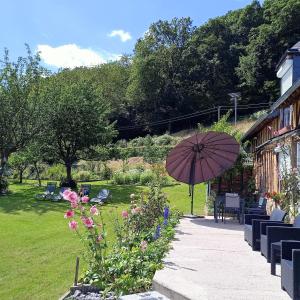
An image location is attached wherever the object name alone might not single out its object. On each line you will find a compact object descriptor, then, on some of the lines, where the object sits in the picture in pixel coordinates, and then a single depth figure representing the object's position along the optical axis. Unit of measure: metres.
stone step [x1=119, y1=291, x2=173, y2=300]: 3.40
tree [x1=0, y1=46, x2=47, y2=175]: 17.96
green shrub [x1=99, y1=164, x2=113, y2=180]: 24.05
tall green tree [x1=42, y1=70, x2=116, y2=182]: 19.61
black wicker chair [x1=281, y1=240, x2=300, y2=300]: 3.11
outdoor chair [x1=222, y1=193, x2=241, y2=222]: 8.64
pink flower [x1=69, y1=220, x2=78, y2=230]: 3.46
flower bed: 3.55
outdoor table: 4.00
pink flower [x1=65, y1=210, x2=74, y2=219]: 3.49
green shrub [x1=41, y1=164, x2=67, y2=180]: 24.64
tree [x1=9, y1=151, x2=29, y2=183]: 20.43
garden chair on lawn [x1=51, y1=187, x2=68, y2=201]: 15.16
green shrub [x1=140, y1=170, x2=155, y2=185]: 19.62
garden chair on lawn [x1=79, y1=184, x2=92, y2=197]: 14.73
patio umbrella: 8.54
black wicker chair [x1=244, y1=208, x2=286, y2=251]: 5.33
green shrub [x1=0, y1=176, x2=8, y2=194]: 17.12
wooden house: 7.82
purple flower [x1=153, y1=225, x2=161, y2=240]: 4.97
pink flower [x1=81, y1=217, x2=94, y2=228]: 3.48
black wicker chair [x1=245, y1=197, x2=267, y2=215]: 7.89
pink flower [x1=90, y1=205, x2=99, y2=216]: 3.58
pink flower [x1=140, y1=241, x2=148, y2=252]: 4.07
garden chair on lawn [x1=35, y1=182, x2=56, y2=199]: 15.55
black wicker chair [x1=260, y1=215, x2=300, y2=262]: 4.30
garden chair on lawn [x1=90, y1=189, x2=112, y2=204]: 13.92
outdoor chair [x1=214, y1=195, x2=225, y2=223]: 8.86
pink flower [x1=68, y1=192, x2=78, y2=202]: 3.49
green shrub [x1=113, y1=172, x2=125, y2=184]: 20.95
